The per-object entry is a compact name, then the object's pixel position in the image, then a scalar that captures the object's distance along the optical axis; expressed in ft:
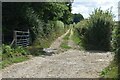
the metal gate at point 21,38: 64.64
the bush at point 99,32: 73.37
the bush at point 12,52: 48.87
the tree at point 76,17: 256.36
